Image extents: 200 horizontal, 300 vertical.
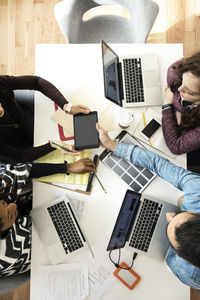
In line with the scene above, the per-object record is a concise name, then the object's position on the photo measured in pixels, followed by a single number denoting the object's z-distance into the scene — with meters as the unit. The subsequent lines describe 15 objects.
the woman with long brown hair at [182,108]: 1.29
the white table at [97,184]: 1.29
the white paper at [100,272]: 1.28
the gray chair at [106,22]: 1.52
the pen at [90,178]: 1.36
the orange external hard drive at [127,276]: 1.28
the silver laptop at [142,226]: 1.30
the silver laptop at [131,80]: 1.45
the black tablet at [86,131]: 1.29
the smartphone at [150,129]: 1.42
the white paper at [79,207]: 1.34
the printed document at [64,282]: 1.26
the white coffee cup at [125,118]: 1.38
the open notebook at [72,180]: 1.37
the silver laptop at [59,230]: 1.29
